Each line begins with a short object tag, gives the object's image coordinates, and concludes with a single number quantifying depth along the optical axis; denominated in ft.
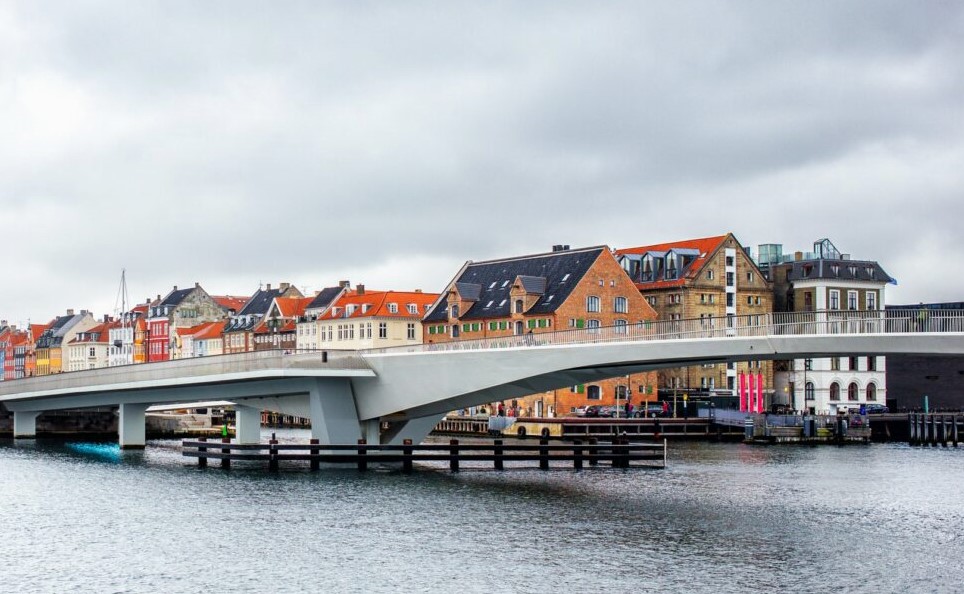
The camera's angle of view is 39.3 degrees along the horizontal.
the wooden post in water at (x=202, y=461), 236.57
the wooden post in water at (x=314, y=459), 220.64
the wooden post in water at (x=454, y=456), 215.92
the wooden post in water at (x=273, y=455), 220.43
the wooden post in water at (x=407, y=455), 216.54
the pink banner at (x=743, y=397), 383.04
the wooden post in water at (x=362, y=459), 220.43
